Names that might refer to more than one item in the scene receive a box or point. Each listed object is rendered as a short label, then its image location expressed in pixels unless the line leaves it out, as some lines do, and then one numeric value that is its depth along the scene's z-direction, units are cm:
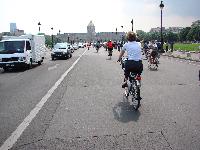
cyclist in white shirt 541
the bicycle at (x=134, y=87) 502
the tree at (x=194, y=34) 8880
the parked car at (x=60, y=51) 2154
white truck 1344
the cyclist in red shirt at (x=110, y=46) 2073
